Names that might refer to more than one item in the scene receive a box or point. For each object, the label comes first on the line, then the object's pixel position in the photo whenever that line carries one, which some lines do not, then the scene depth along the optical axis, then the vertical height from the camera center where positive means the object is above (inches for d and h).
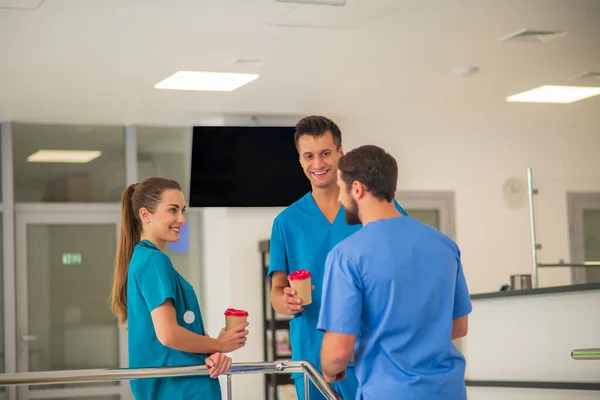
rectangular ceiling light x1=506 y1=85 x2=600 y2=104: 286.2 +53.9
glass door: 297.4 -7.1
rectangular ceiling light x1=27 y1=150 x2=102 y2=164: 301.1 +40.7
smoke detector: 249.8 +53.8
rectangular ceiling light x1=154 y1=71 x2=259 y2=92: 243.8 +53.1
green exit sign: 305.3 +5.8
